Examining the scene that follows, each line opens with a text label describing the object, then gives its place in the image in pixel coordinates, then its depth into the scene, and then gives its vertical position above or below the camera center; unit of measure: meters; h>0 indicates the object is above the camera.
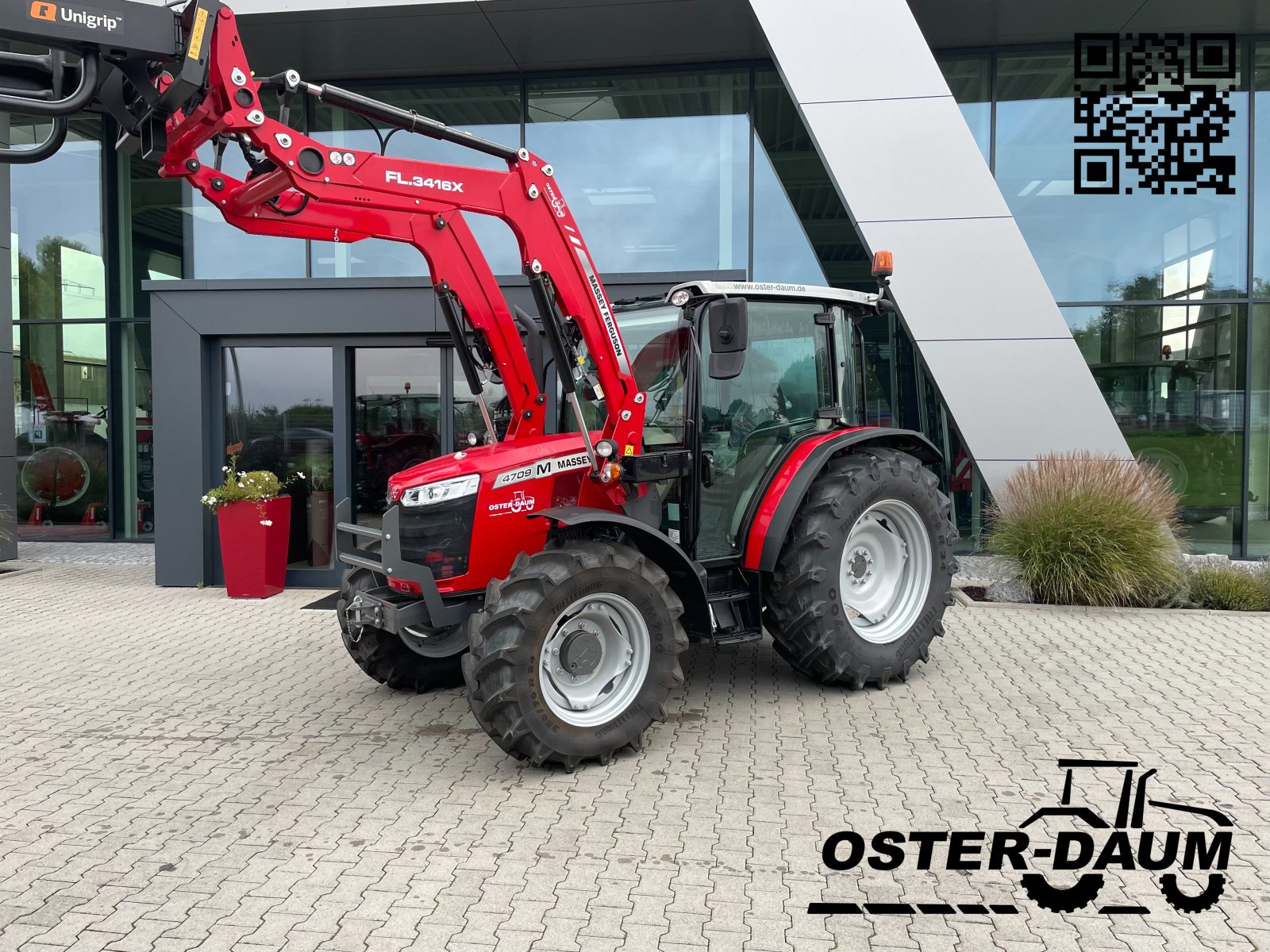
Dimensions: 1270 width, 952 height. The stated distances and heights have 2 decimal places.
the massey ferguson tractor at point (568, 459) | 4.00 -0.19
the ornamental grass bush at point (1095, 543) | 8.02 -1.03
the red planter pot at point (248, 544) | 8.55 -1.06
